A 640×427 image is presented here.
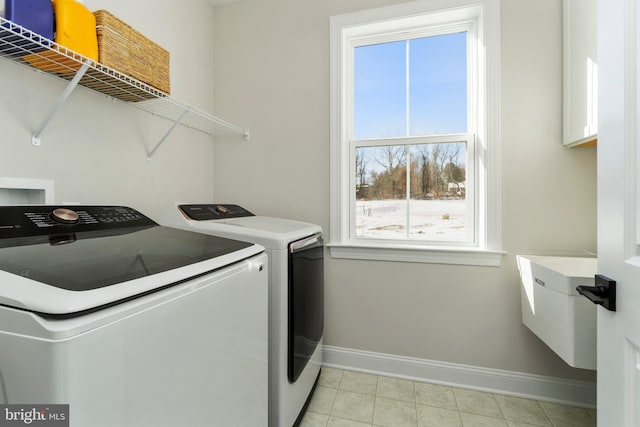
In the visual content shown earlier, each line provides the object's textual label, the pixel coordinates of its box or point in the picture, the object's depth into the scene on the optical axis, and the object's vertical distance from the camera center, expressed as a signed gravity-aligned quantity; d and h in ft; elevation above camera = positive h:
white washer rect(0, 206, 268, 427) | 1.48 -0.72
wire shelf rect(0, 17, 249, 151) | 3.16 +1.85
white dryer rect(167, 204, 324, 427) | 4.28 -1.38
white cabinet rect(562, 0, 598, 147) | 4.73 +2.36
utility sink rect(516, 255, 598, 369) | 4.24 -1.52
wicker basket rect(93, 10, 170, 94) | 3.78 +2.24
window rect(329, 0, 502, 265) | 6.14 +1.66
